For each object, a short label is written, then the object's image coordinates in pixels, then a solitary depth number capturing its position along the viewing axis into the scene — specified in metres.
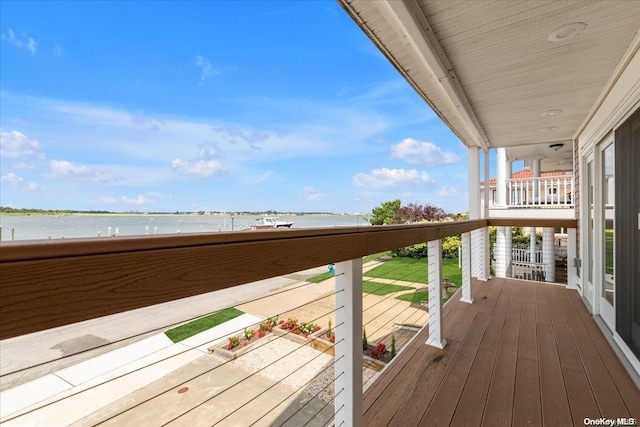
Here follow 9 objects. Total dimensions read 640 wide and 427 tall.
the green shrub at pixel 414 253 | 13.34
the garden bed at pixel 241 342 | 4.98
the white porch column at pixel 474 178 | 4.90
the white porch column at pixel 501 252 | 6.96
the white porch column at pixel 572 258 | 4.43
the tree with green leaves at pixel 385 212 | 20.31
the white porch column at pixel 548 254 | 6.84
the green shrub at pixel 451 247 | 11.91
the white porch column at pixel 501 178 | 7.48
